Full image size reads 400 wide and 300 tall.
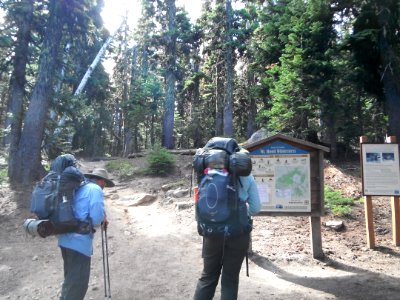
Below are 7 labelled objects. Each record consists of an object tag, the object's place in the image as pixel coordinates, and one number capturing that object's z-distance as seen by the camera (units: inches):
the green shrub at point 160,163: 604.9
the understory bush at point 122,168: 646.8
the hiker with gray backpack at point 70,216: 156.4
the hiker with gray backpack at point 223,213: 146.2
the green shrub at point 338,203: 374.3
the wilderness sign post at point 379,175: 295.6
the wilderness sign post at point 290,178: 273.0
